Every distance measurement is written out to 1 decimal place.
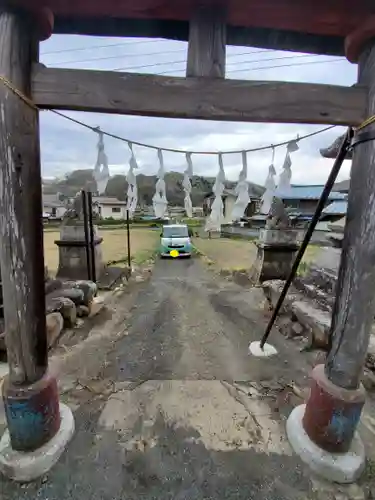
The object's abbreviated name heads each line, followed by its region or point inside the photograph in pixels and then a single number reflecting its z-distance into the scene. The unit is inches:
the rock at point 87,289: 235.1
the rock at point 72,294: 221.3
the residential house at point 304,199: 1205.1
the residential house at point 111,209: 1494.8
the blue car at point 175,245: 549.3
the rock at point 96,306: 235.7
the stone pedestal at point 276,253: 320.8
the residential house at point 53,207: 1652.3
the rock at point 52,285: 224.2
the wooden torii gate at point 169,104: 80.7
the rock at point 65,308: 198.0
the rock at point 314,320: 168.1
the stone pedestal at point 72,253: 305.0
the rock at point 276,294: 216.8
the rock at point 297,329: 191.9
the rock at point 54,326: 172.2
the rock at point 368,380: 135.3
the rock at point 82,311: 223.1
